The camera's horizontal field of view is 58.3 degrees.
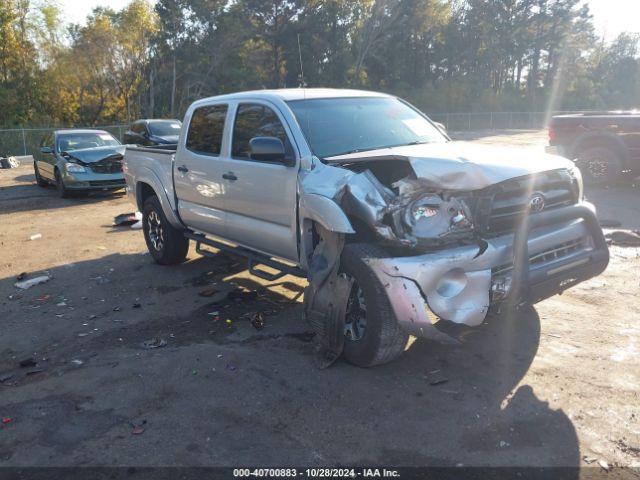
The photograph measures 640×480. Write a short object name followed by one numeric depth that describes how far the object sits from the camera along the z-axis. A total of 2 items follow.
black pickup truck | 10.98
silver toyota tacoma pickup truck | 3.78
